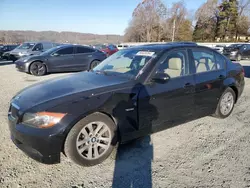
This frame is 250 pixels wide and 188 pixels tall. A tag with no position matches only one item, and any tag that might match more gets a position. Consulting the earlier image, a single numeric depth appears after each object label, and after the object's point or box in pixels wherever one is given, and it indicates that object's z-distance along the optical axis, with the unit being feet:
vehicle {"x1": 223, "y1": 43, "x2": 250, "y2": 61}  54.19
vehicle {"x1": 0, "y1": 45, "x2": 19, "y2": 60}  57.08
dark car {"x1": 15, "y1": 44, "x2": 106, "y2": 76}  31.19
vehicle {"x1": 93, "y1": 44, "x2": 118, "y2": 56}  61.71
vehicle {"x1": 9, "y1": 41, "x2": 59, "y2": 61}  47.39
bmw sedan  7.91
